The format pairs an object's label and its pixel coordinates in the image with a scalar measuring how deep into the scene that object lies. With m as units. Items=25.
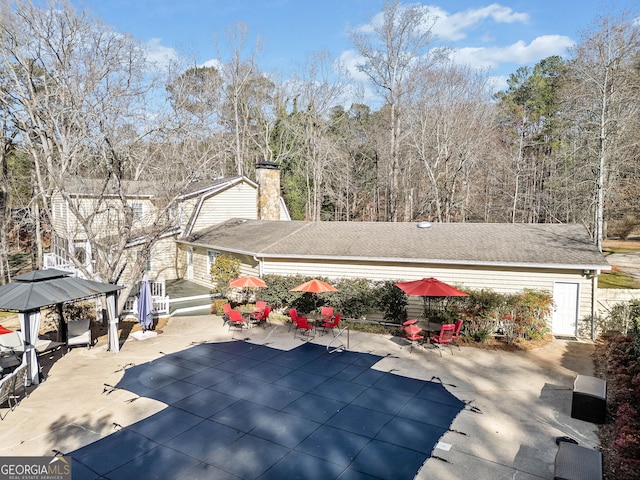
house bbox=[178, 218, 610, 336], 13.91
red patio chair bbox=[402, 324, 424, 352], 11.95
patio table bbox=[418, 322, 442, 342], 12.29
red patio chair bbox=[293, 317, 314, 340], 13.43
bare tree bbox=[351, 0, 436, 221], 29.77
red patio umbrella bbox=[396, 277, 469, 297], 11.65
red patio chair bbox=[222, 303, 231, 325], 14.17
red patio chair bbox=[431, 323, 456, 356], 11.80
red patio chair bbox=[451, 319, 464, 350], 12.33
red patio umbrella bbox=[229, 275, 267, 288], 14.06
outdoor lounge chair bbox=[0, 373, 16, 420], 7.93
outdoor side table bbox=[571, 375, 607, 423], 7.90
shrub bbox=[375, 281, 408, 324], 14.79
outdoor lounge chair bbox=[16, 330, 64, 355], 11.17
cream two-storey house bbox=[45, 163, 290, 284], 22.12
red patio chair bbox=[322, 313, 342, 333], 13.28
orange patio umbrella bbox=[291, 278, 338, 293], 13.06
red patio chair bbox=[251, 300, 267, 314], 14.58
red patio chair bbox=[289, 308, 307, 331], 13.64
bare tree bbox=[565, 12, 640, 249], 20.09
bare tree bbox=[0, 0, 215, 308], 14.00
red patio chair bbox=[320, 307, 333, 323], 13.89
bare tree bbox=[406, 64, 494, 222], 30.27
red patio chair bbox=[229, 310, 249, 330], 13.75
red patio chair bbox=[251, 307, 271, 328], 14.61
